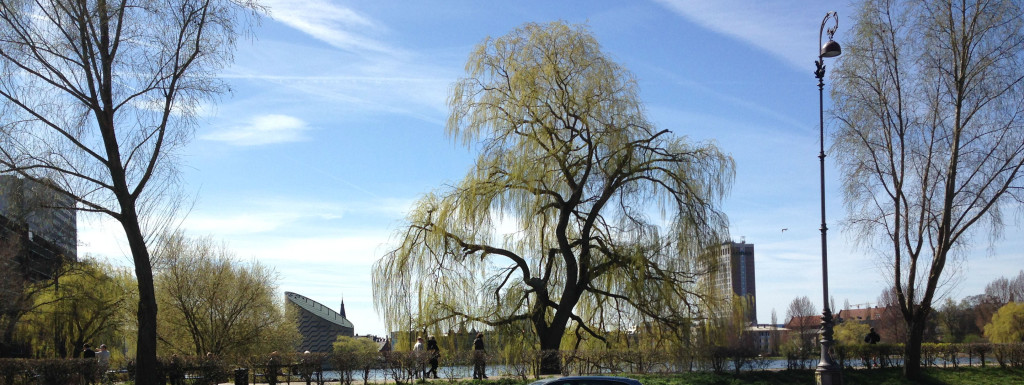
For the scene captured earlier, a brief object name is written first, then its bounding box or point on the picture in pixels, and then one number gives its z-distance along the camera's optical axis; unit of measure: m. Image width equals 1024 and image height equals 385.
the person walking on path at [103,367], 22.30
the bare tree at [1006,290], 107.01
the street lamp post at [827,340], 20.88
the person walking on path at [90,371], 21.92
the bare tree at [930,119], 26.72
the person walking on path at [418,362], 23.30
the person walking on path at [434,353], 23.64
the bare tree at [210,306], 45.34
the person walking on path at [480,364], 23.50
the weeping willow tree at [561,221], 25.52
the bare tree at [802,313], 157.50
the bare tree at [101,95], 17.92
